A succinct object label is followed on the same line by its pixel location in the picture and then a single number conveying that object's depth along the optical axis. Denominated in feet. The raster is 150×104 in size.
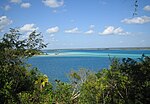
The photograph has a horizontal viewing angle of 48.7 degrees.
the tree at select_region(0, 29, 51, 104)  35.51
